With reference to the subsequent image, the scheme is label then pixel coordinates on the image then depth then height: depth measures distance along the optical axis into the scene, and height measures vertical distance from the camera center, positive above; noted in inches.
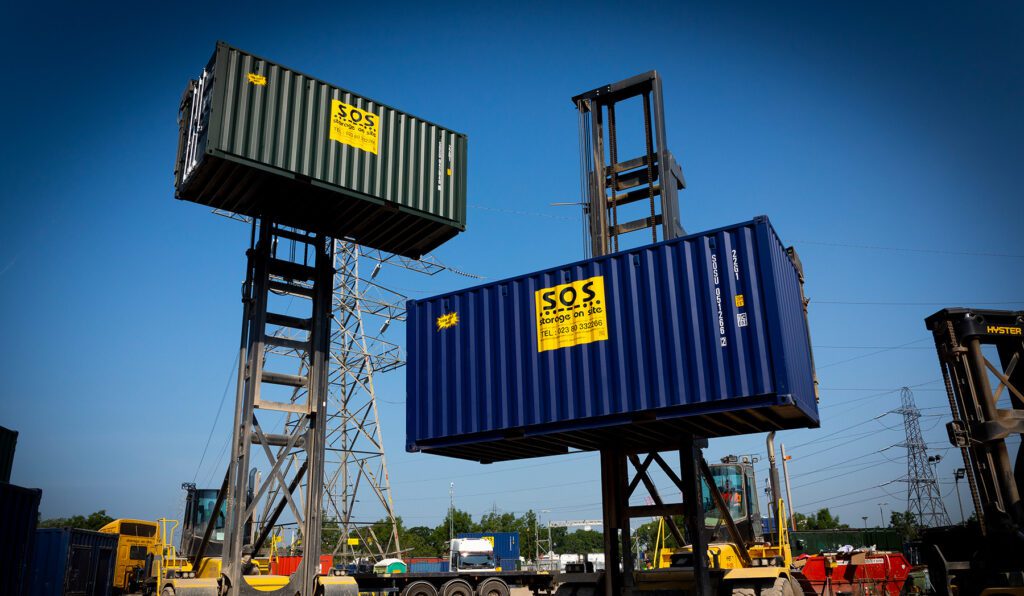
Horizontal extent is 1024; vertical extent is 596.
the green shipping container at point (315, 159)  566.3 +292.5
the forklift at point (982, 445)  457.4 +49.5
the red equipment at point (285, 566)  913.4 -25.8
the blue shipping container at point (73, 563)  742.5 -14.5
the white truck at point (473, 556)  1063.0 -23.1
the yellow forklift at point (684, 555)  484.1 -15.0
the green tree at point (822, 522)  3535.9 +45.5
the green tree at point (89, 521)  3572.8 +126.6
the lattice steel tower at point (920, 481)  2635.3 +162.8
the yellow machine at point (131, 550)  1002.7 -3.6
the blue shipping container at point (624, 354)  438.0 +110.5
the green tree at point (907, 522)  2459.3 +31.3
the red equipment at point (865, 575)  761.6 -42.8
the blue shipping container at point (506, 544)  1697.8 -10.9
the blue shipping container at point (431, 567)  1396.4 -47.9
